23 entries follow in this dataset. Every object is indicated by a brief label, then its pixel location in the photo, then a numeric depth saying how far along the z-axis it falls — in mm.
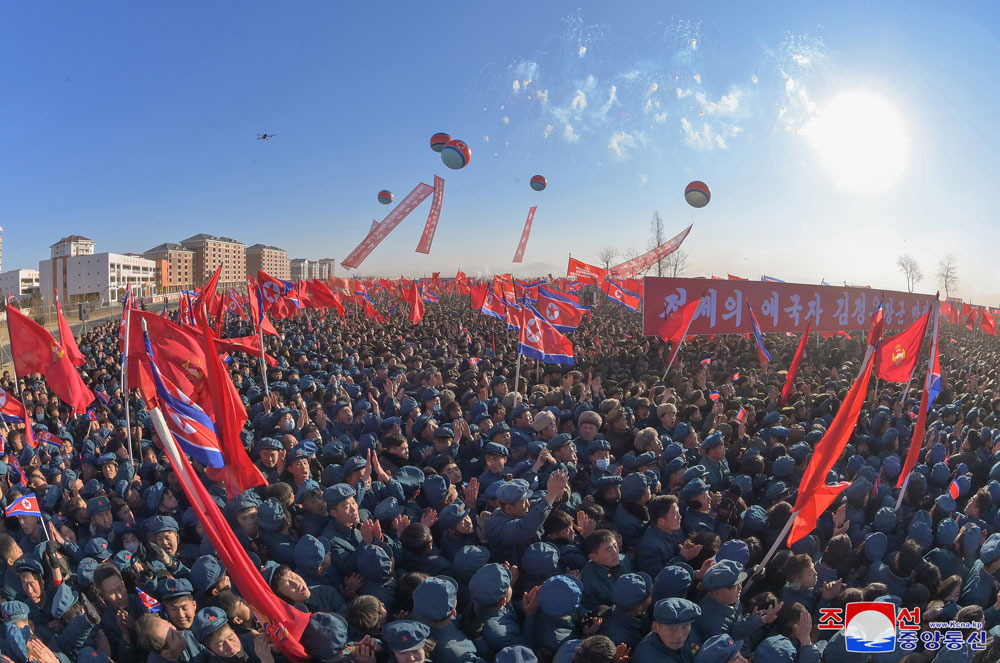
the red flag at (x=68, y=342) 7277
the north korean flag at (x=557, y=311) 9742
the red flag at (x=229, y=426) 4148
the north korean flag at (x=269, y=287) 10206
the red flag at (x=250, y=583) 2436
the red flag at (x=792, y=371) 7184
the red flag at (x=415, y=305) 15625
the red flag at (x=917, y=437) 4409
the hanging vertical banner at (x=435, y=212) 24731
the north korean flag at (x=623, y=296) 14699
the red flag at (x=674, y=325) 10211
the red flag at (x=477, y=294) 17453
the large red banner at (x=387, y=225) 20328
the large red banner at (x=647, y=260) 21531
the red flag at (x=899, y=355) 7449
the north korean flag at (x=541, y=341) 8750
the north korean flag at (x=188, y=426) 4078
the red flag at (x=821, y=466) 3535
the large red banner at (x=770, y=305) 10852
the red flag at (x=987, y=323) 19078
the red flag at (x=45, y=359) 6688
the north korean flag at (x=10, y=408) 7070
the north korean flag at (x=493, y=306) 13086
